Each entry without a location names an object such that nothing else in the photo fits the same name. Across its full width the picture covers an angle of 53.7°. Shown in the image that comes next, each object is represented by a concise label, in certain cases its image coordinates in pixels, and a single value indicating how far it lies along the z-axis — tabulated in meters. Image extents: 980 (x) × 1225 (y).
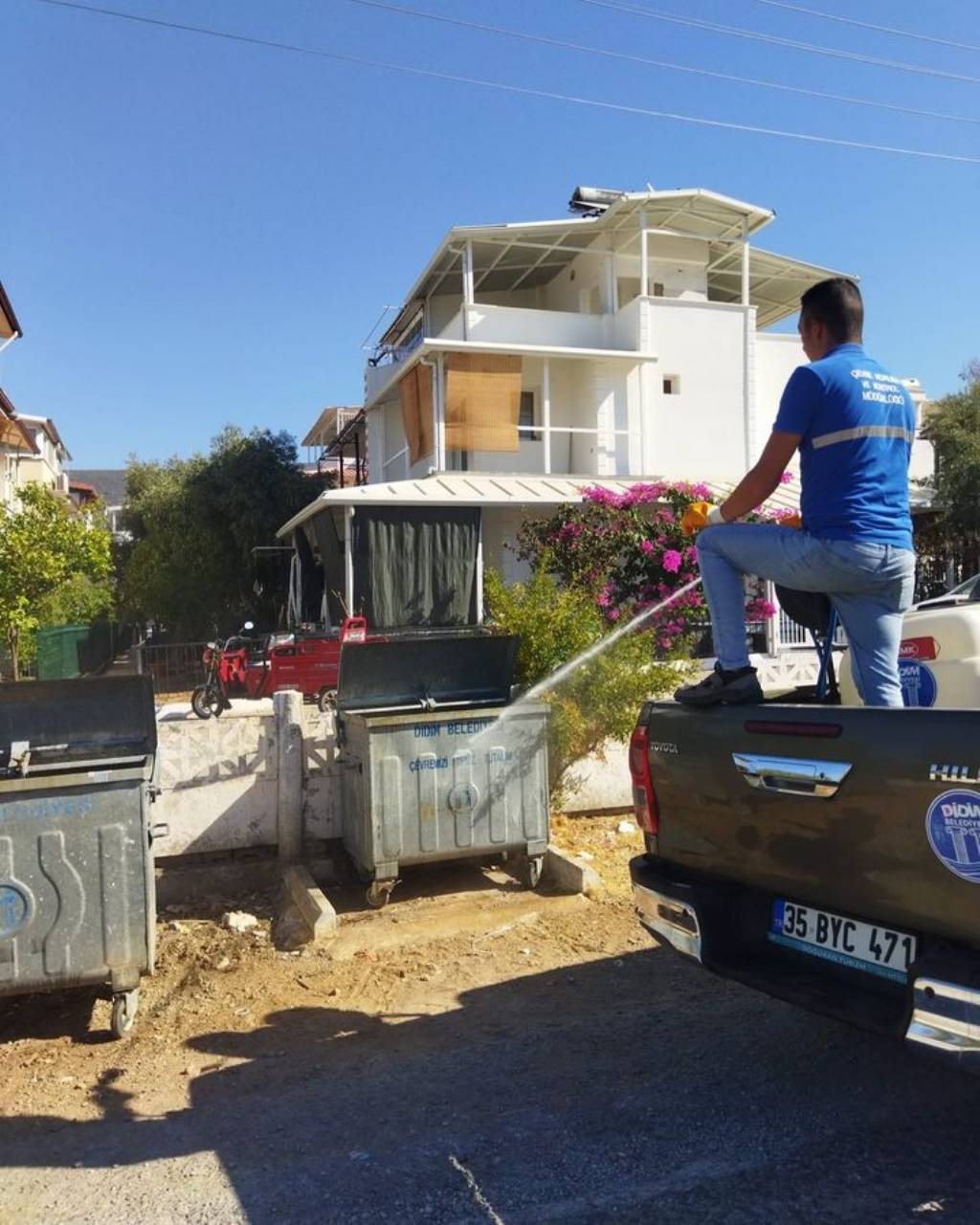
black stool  3.54
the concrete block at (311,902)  5.34
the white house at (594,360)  18.33
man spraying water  3.27
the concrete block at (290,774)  6.45
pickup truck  2.45
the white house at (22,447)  19.30
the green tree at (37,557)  13.70
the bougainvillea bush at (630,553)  11.24
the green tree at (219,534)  24.41
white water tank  3.43
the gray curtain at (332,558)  17.20
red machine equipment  14.06
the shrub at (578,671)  7.19
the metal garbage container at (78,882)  4.07
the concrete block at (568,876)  5.97
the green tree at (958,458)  18.56
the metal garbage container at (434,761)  5.79
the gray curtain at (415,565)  15.98
